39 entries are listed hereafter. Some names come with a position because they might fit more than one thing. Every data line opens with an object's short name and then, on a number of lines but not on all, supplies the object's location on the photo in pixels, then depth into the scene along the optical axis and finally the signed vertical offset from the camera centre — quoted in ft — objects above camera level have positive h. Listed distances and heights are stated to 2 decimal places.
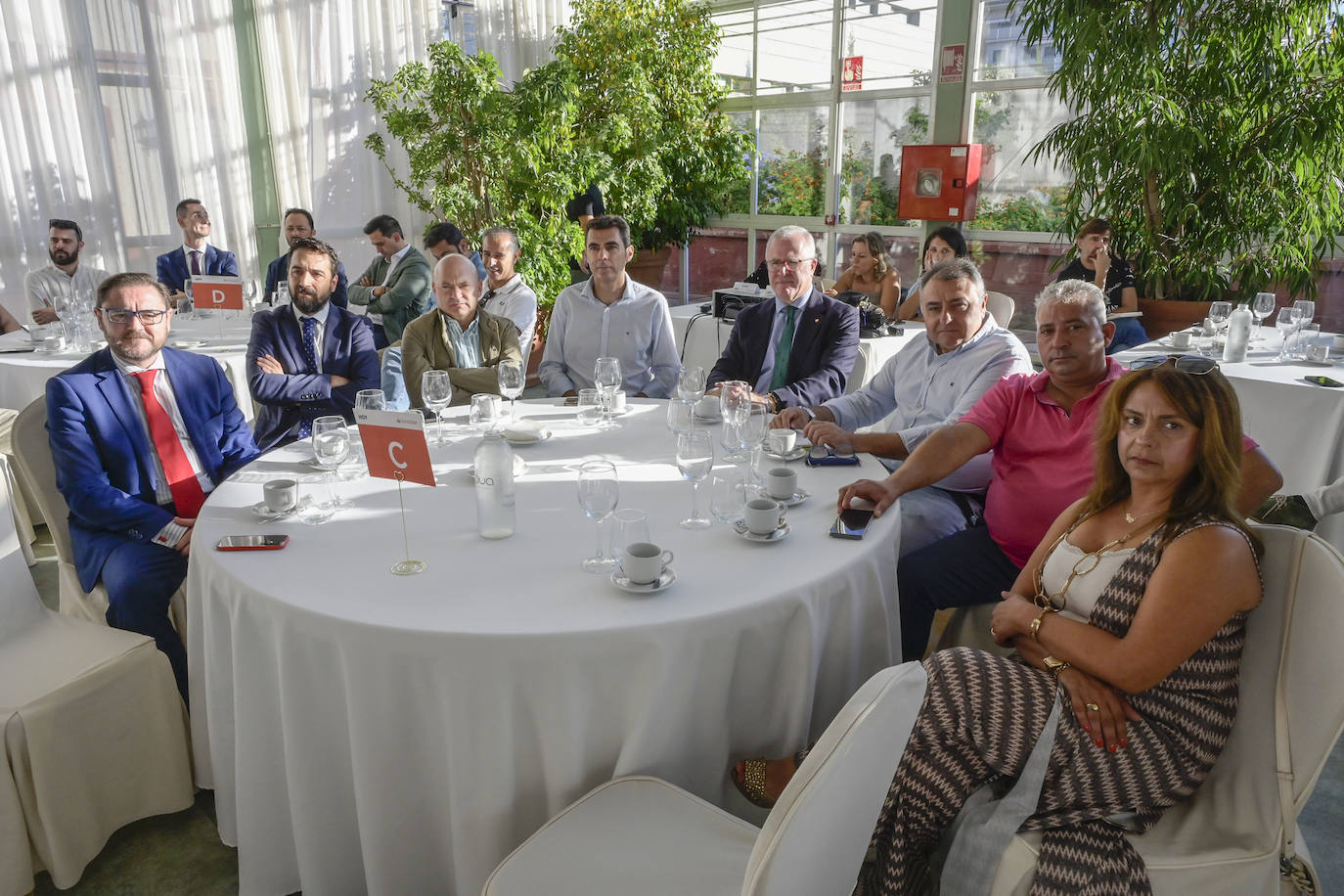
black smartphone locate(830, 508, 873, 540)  6.23 -2.17
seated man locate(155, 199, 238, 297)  19.56 -0.76
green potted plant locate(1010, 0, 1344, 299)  17.28 +1.81
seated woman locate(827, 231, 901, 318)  19.43 -1.18
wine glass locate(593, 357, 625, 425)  9.52 -1.70
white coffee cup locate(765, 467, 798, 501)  6.87 -2.03
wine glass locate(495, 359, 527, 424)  9.09 -1.62
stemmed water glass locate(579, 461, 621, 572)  5.80 -1.79
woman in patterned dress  4.87 -2.65
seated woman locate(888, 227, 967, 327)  18.45 -0.60
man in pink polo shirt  7.82 -2.10
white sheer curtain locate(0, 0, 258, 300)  19.58 +2.26
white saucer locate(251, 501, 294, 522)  6.53 -2.14
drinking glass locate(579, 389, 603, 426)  9.46 -2.00
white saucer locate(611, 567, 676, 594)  5.28 -2.17
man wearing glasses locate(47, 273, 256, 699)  7.58 -2.09
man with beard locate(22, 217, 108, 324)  15.83 -1.03
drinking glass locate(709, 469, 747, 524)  6.28 -1.95
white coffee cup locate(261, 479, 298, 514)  6.56 -2.02
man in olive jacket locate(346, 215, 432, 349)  18.69 -1.45
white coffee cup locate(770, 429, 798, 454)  8.02 -1.98
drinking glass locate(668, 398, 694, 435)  7.76 -1.69
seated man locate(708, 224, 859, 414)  11.81 -1.51
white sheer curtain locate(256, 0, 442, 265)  23.81 +3.48
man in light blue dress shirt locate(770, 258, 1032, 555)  8.97 -1.98
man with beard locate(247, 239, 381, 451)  11.10 -1.72
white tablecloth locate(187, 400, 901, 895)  4.92 -2.65
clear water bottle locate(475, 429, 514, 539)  6.15 -1.88
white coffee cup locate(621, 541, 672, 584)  5.27 -2.03
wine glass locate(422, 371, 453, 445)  8.63 -1.65
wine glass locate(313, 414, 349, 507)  6.80 -1.69
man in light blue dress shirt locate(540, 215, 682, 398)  13.29 -1.62
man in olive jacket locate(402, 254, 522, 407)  11.60 -1.57
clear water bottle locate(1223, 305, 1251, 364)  12.51 -1.64
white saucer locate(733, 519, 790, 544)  6.09 -2.15
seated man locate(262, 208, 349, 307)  18.22 -0.34
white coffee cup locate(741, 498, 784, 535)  6.08 -2.02
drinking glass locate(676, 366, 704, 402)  9.26 -1.72
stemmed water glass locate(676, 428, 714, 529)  6.40 -1.69
